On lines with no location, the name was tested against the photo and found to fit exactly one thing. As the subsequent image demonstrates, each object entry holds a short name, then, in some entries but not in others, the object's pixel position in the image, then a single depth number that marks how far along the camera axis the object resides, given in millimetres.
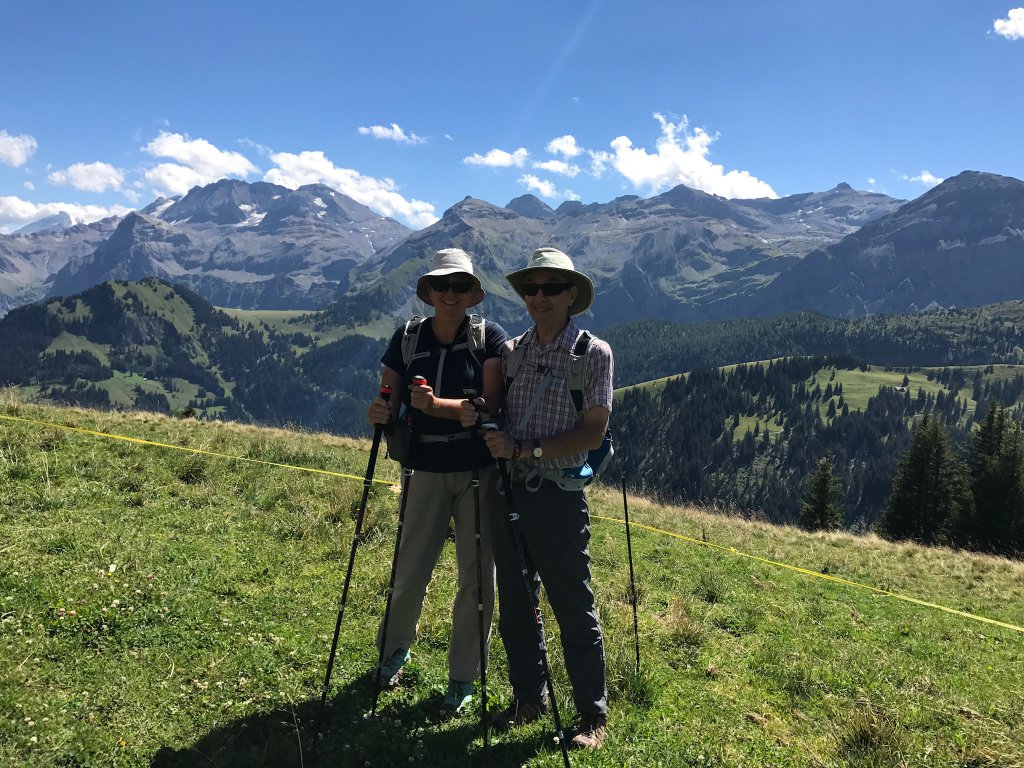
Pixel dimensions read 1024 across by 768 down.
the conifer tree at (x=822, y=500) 50906
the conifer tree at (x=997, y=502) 43375
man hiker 5062
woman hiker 5477
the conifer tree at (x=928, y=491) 46219
